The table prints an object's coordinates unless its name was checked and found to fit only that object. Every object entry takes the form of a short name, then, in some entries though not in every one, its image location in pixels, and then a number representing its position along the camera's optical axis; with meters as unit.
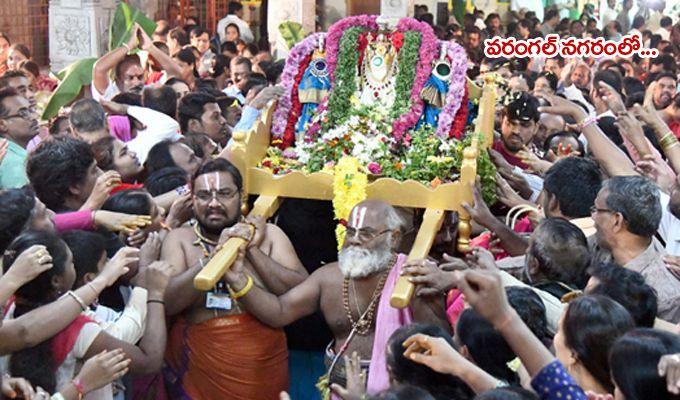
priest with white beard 4.84
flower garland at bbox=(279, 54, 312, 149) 6.37
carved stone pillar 11.82
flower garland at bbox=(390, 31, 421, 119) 6.34
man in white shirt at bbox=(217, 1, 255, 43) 14.83
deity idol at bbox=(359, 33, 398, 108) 6.45
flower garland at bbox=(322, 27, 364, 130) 6.27
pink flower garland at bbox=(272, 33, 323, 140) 6.38
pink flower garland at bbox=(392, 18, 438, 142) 6.17
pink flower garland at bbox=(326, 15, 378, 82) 6.44
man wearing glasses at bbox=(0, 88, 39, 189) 6.49
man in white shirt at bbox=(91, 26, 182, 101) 8.59
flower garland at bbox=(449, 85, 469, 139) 6.25
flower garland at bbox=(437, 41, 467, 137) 6.21
